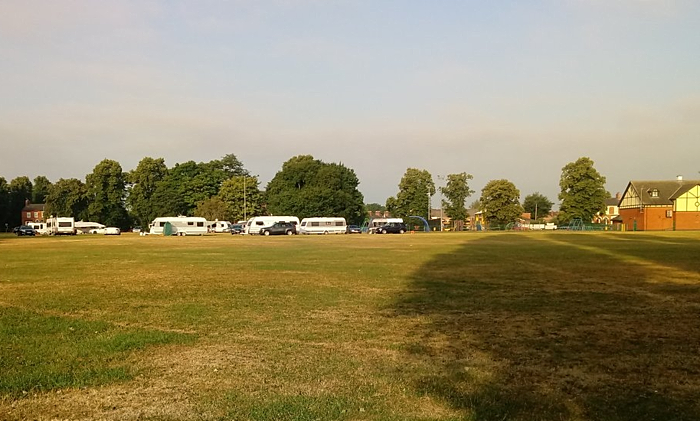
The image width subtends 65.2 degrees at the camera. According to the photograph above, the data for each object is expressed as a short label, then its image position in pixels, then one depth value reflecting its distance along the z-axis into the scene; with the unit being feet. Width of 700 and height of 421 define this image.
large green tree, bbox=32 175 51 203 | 453.99
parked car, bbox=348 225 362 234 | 307.15
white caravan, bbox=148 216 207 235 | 248.93
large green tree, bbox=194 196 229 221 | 315.99
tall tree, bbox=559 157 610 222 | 296.71
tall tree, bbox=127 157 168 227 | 337.52
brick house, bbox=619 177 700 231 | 282.97
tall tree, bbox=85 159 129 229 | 333.70
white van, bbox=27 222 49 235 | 296.34
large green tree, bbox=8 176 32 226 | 381.60
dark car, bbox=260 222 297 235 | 244.42
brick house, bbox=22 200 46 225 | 414.00
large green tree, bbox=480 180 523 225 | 355.56
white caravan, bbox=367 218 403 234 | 279.08
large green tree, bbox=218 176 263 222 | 338.54
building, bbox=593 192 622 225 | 488.68
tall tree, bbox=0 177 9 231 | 364.79
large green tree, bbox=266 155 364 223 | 315.58
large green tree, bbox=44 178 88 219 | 331.98
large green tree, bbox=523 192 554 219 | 595.06
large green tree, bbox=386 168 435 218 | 366.84
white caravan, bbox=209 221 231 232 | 307.11
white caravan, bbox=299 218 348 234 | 271.08
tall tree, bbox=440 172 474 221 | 378.53
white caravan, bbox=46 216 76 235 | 276.62
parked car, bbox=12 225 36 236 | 275.45
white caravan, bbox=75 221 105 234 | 308.77
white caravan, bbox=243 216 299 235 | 251.19
